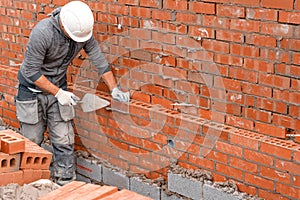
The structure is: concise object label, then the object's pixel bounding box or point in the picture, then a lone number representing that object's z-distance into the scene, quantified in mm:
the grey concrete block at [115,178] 5703
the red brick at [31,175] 4859
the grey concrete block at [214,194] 4767
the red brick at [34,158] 4859
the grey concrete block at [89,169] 6004
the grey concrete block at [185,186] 5004
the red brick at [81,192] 4135
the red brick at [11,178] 4688
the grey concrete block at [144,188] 5395
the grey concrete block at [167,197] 5238
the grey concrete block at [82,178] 6175
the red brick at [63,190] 4142
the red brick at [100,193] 4133
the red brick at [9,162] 4691
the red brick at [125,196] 4109
